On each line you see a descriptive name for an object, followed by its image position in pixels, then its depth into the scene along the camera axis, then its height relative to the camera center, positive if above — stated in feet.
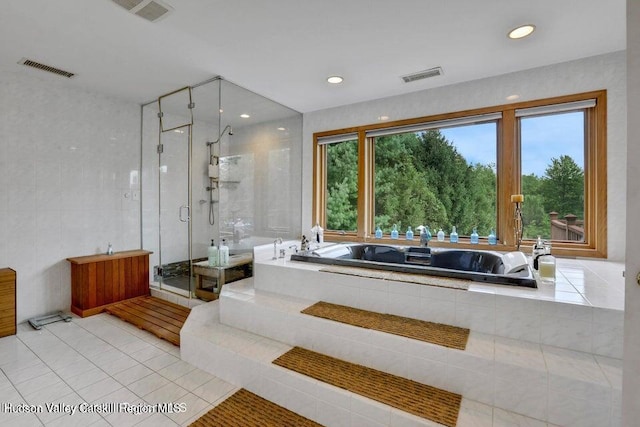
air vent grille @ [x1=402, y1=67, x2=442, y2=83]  9.39 +4.48
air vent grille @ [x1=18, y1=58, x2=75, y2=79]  8.74 +4.44
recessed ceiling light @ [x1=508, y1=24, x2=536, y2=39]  7.14 +4.40
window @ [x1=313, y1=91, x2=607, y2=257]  9.20 +1.46
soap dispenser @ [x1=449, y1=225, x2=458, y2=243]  10.88 -0.83
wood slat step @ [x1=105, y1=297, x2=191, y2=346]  8.81 -3.31
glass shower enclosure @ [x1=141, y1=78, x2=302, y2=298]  10.64 +1.52
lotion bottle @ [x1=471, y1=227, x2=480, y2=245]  10.49 -0.84
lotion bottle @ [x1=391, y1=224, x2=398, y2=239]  11.88 -0.78
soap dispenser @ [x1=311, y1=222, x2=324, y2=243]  12.17 -0.80
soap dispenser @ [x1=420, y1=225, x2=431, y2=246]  10.78 -0.82
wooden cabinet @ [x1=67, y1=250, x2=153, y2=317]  10.44 -2.38
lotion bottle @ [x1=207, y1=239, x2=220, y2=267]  10.15 -1.38
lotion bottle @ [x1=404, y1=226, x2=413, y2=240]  11.59 -0.80
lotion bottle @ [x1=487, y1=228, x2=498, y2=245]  10.18 -0.85
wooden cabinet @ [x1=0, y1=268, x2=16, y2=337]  8.72 -2.56
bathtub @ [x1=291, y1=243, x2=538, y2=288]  6.88 -1.39
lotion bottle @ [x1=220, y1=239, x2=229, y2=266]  10.10 -1.36
